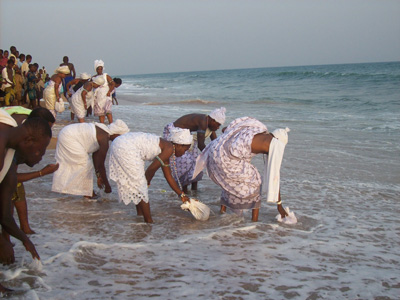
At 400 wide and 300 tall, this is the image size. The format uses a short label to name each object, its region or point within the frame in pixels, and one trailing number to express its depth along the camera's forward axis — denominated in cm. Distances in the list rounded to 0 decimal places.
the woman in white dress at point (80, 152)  561
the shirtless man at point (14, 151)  299
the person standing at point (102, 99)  1131
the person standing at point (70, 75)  1404
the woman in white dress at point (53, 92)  1059
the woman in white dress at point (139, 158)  489
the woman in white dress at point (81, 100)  1023
